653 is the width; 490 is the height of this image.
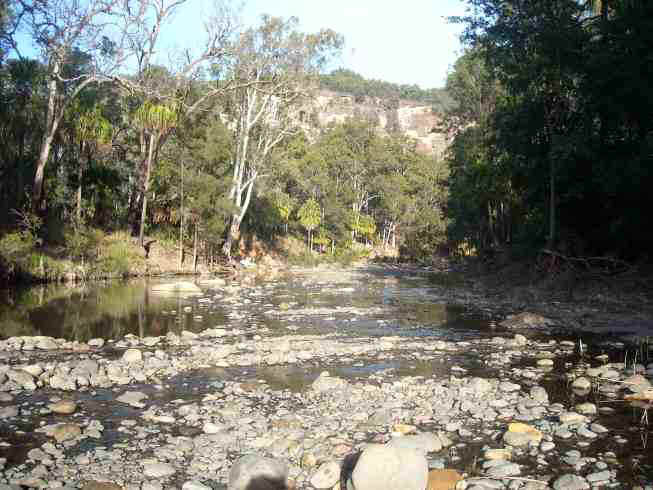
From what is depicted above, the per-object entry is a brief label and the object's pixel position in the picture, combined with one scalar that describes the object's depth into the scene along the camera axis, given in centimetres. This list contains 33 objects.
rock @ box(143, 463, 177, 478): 536
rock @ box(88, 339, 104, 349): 1123
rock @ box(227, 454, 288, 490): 492
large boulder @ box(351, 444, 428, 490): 479
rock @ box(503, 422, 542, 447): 613
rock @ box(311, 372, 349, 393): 822
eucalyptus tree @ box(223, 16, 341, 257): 3313
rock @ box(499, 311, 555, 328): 1397
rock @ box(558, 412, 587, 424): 674
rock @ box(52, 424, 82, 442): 610
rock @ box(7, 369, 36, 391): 800
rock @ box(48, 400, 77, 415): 691
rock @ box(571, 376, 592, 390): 825
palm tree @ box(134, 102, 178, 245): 2803
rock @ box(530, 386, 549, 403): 755
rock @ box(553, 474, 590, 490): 505
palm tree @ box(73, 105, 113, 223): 2681
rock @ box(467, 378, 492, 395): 799
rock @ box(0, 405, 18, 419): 669
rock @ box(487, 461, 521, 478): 536
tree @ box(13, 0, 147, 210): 2377
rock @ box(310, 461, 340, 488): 530
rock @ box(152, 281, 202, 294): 2178
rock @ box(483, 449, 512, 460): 578
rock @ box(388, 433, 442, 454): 585
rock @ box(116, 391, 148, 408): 740
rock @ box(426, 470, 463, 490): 514
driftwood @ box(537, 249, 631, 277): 1811
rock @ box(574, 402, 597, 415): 709
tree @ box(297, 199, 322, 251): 5006
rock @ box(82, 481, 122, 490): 499
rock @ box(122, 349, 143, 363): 966
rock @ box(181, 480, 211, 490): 507
